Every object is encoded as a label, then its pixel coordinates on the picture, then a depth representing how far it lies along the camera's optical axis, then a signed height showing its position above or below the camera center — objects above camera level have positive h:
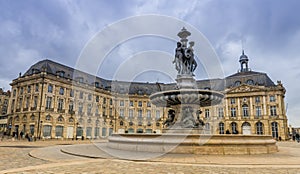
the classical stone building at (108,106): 43.78 +3.49
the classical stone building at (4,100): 69.07 +6.12
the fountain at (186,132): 9.33 -0.57
